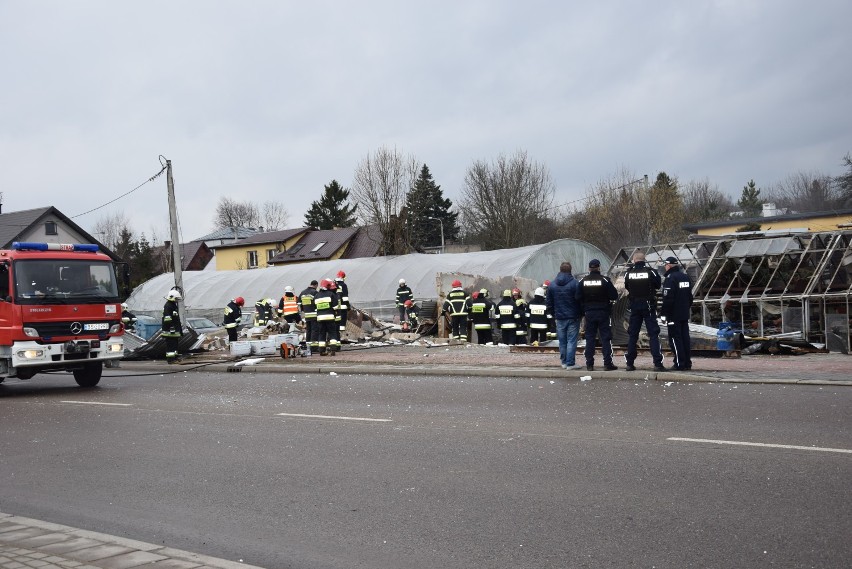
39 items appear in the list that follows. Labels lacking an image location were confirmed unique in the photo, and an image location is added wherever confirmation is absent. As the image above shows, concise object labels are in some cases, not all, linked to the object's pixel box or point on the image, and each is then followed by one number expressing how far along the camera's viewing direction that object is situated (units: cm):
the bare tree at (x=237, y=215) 11625
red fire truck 1623
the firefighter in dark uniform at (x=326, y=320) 2123
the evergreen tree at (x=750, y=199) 9243
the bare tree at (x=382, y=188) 5881
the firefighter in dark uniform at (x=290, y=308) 2720
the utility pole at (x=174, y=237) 3169
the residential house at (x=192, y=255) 8981
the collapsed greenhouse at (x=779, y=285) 2067
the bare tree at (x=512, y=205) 5578
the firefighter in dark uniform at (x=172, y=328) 2328
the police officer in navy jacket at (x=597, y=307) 1548
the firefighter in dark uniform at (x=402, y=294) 3156
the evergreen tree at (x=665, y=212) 5247
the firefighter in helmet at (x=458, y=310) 2620
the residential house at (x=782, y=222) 4619
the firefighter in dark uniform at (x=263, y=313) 3045
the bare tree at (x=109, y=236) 10531
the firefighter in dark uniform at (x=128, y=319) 3093
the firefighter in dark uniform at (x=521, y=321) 2574
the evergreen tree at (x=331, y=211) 8812
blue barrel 1792
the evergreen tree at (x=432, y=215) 7748
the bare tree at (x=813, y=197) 6994
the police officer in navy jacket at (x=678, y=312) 1479
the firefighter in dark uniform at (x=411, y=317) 3059
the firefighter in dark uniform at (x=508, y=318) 2452
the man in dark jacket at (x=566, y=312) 1606
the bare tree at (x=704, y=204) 6712
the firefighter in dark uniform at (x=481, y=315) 2550
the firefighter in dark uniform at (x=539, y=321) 2483
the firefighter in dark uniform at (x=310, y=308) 2245
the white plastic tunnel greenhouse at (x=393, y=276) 3478
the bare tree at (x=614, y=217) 5228
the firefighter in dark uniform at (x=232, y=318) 2584
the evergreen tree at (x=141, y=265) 6381
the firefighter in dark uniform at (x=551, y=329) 2491
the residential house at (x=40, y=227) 5488
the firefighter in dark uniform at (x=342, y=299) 2524
